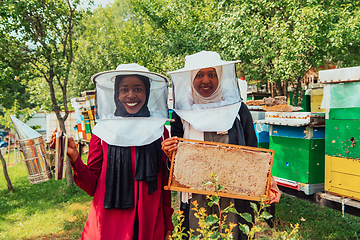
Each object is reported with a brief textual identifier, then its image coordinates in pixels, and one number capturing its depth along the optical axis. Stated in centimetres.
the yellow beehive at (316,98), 792
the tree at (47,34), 561
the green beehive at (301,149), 322
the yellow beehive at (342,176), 277
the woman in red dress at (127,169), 184
